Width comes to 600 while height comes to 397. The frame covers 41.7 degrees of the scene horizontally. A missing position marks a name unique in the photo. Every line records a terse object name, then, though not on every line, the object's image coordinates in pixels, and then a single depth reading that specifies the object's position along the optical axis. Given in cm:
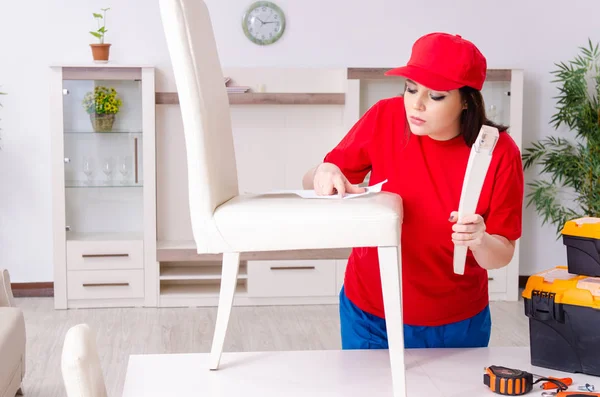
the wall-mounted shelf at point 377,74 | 483
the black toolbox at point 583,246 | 174
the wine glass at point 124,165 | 484
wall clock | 504
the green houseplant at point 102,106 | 473
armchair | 284
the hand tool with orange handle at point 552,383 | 161
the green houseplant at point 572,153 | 492
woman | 163
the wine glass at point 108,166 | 483
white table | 159
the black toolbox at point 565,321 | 168
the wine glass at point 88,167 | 479
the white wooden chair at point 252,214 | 142
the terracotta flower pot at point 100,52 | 472
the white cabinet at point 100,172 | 470
